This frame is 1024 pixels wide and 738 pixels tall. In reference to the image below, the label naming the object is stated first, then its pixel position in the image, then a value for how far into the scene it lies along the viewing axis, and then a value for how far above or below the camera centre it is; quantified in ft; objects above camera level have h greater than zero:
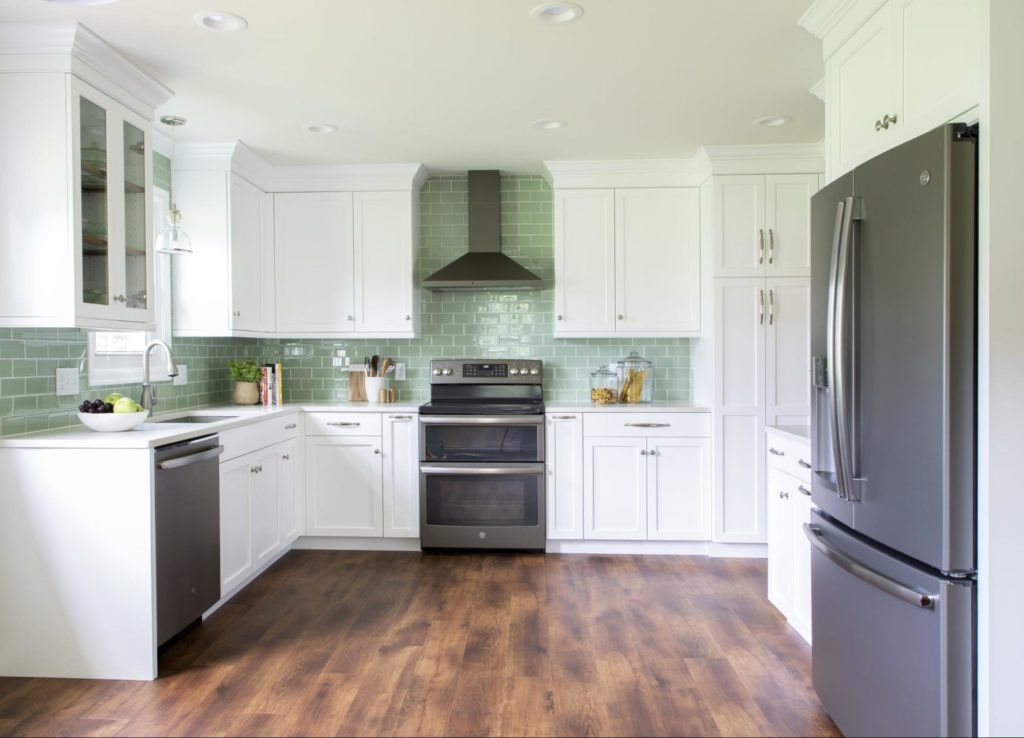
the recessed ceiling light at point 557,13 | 7.70 +4.09
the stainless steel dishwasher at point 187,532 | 8.45 -2.31
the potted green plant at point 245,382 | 13.96 -0.42
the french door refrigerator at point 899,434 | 5.15 -0.63
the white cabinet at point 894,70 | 5.49 +2.78
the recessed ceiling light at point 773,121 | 11.48 +4.18
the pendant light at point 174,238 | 10.62 +1.98
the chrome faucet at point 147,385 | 10.27 -0.36
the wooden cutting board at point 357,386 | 15.16 -0.56
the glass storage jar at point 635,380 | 14.62 -0.41
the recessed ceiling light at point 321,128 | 11.58 +4.10
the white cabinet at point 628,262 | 13.93 +2.09
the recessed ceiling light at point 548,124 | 11.51 +4.14
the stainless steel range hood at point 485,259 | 13.83 +2.19
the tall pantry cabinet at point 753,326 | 13.07 +0.69
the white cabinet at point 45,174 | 8.13 +2.30
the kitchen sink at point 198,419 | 11.30 -0.98
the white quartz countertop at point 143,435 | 8.08 -0.96
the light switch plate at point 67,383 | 9.59 -0.30
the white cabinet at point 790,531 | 8.77 -2.40
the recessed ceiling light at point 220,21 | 7.84 +4.07
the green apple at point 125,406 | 9.21 -0.61
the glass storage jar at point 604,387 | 14.28 -0.57
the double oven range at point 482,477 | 13.30 -2.31
